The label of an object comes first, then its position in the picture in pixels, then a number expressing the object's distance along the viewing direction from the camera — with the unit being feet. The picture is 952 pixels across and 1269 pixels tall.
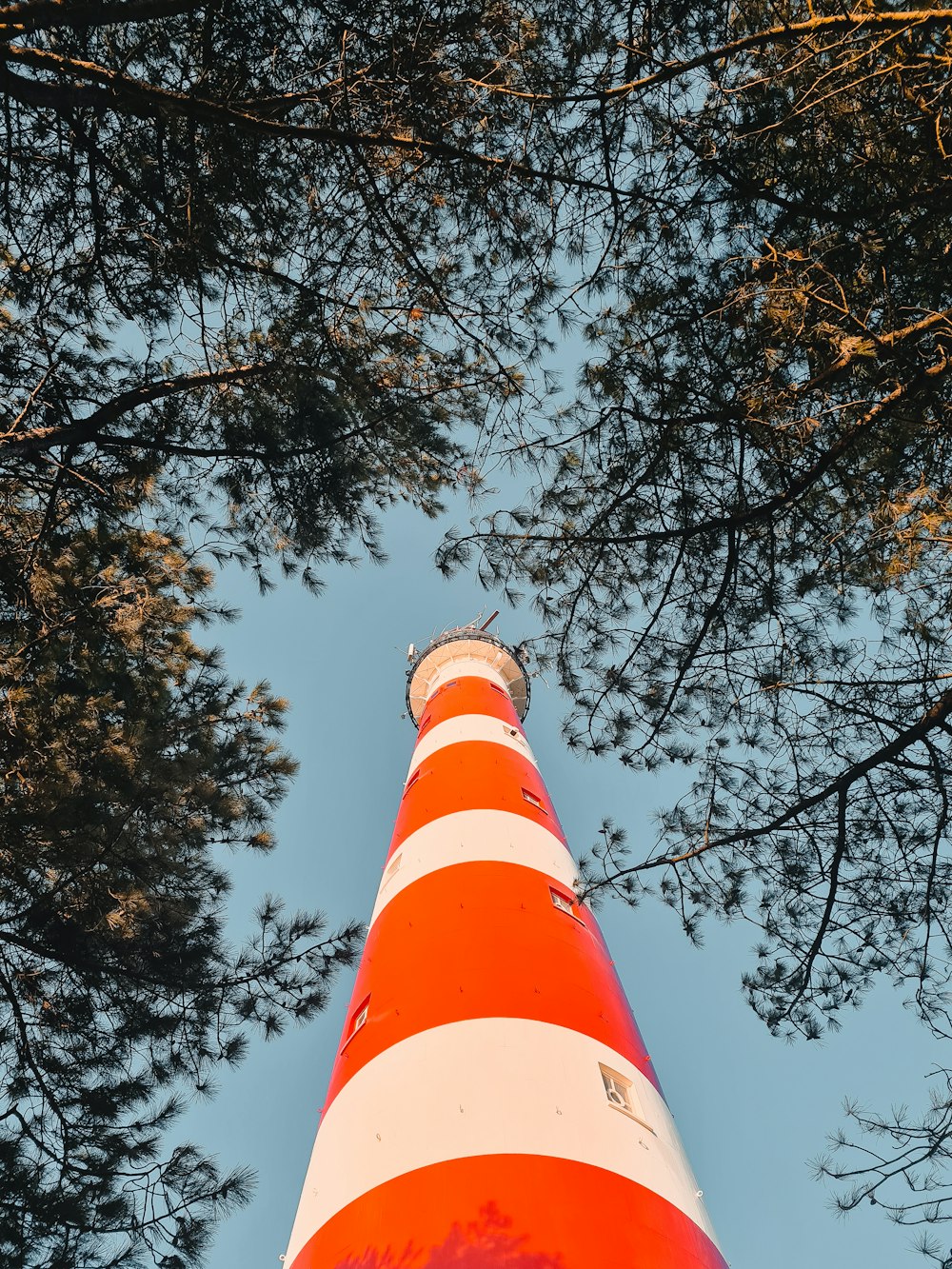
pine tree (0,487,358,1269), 17.12
